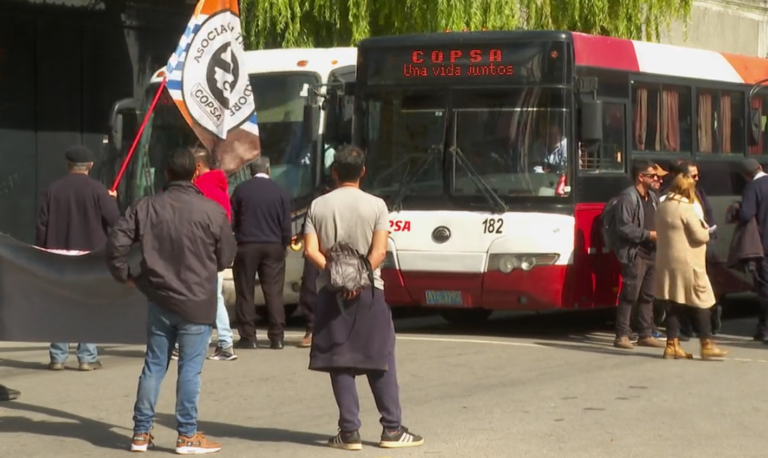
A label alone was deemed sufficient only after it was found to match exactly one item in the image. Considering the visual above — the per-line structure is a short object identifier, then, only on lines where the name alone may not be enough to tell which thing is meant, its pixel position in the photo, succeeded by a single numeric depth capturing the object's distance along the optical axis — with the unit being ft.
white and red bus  46.73
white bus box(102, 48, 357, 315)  53.11
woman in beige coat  42.57
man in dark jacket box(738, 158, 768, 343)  49.14
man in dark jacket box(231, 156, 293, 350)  44.91
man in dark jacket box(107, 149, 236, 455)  27.55
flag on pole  44.86
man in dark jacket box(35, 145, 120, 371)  39.65
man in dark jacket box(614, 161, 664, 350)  45.19
